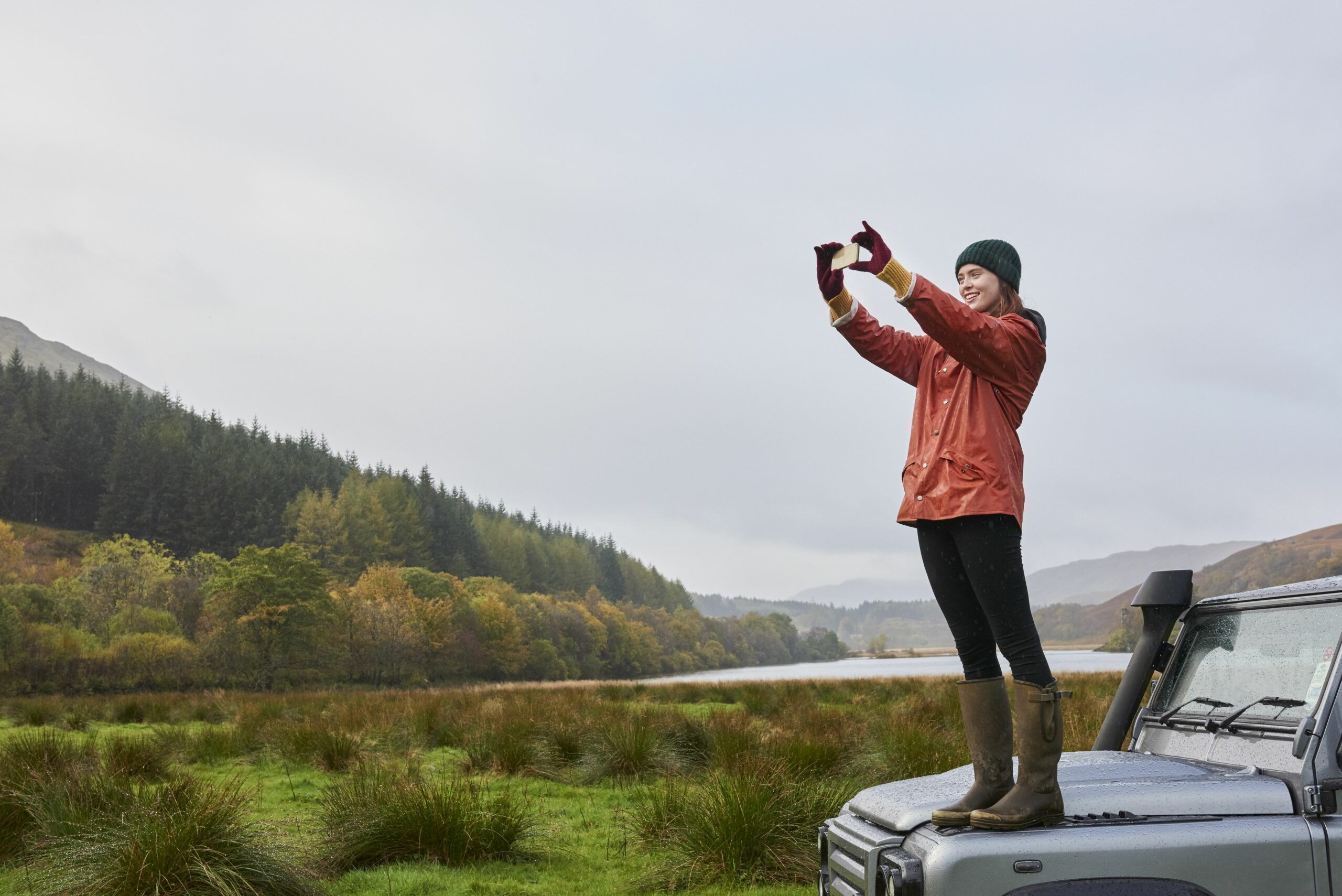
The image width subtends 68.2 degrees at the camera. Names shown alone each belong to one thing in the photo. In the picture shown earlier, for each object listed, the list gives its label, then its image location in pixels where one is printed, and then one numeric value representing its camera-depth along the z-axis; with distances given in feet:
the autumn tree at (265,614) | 166.30
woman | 8.95
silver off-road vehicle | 8.26
